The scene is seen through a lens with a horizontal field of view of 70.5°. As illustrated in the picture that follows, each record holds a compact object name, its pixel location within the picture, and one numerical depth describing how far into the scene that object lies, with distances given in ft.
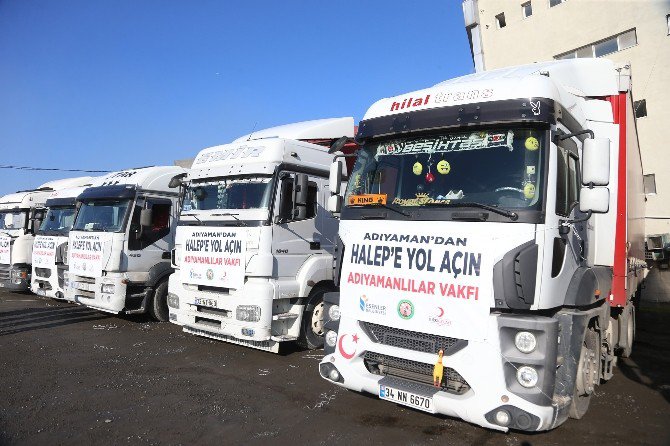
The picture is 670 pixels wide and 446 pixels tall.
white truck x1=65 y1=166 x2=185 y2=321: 28.91
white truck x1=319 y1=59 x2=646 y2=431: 11.56
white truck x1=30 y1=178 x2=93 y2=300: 34.03
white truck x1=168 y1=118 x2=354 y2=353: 21.16
